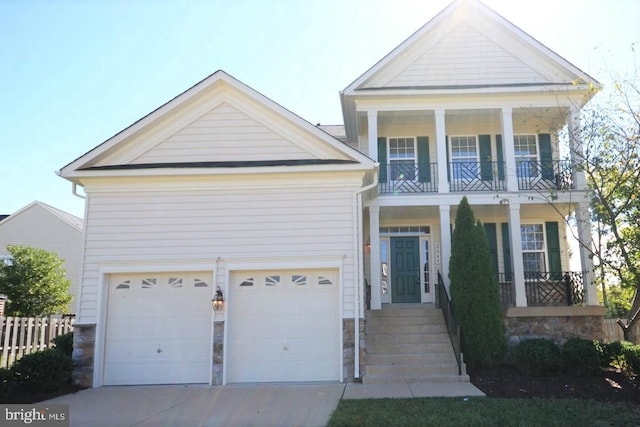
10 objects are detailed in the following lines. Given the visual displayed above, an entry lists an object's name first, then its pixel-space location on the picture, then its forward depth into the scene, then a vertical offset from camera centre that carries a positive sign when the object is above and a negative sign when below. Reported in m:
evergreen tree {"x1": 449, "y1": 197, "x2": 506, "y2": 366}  10.23 -0.17
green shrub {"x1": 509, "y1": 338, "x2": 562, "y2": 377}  9.54 -1.39
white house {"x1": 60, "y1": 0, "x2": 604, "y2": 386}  10.04 +1.05
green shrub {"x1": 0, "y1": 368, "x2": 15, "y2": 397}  8.11 -1.55
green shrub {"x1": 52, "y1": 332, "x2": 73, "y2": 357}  10.23 -1.17
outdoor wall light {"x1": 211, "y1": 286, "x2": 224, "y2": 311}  9.94 -0.30
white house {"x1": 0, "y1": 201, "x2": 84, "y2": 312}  26.11 +2.94
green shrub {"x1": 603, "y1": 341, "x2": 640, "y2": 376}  9.60 -1.42
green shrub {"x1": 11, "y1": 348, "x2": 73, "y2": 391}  8.68 -1.48
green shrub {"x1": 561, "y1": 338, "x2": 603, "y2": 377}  9.46 -1.42
